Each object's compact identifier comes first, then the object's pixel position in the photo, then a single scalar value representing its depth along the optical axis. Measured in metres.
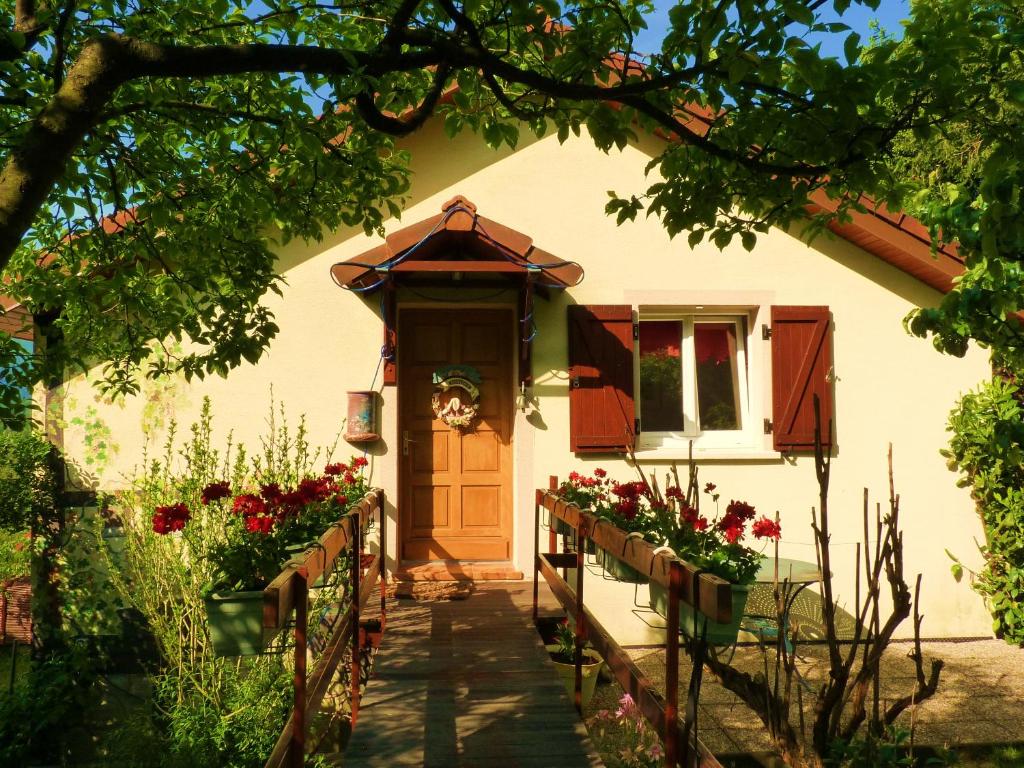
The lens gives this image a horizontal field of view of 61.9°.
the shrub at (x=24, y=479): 6.01
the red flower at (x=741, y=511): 3.38
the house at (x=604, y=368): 6.82
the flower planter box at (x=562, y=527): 5.37
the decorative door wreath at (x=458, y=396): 7.01
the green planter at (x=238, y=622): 3.00
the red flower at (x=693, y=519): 3.45
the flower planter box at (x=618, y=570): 3.64
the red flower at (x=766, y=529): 3.41
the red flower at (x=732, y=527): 3.20
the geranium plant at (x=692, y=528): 3.13
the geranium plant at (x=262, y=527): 3.17
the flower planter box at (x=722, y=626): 2.96
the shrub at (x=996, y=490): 6.91
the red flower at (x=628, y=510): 3.98
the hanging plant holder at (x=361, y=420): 6.65
